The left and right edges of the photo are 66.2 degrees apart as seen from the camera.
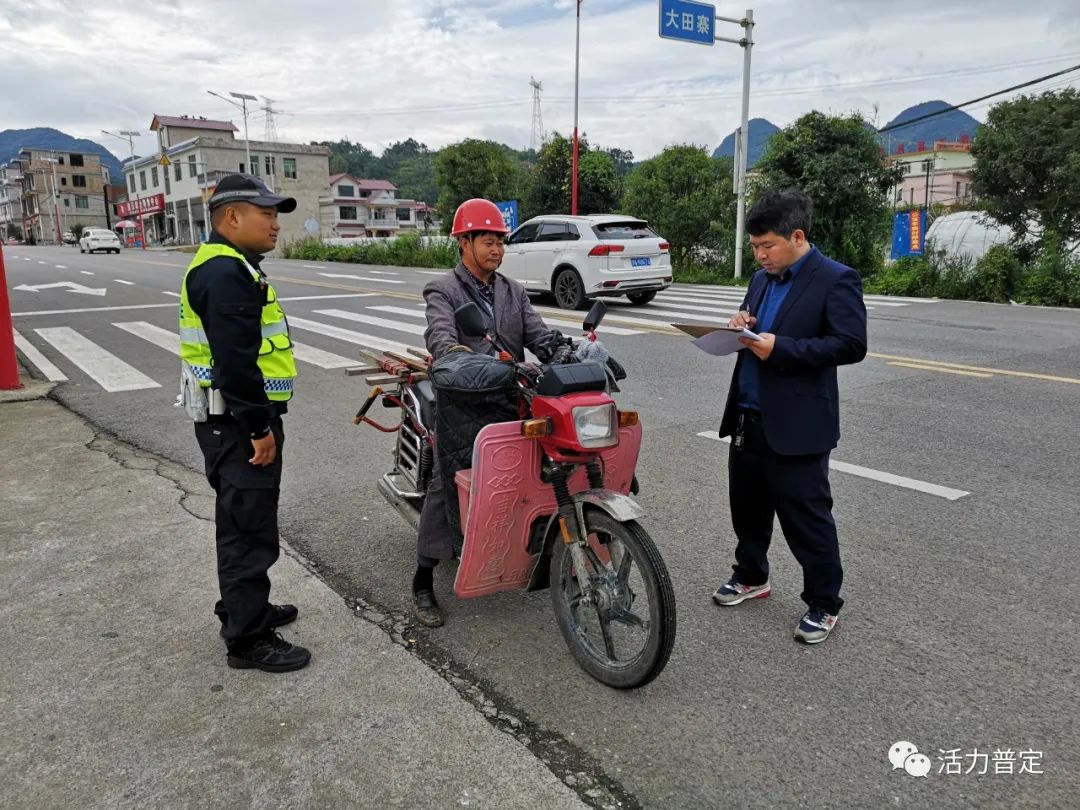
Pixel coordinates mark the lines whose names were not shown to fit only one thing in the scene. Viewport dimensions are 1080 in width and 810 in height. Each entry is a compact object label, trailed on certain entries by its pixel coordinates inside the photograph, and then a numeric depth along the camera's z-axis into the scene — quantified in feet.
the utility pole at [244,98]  156.93
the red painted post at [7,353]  25.66
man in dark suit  9.84
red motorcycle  9.05
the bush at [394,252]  99.60
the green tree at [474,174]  152.05
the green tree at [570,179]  113.91
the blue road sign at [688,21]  60.18
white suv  47.11
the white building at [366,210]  267.78
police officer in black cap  9.12
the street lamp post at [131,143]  237.25
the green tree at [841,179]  63.36
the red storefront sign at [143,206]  255.09
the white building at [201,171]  229.66
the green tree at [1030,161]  80.89
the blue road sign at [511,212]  96.25
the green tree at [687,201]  76.59
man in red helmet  11.08
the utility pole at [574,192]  92.48
